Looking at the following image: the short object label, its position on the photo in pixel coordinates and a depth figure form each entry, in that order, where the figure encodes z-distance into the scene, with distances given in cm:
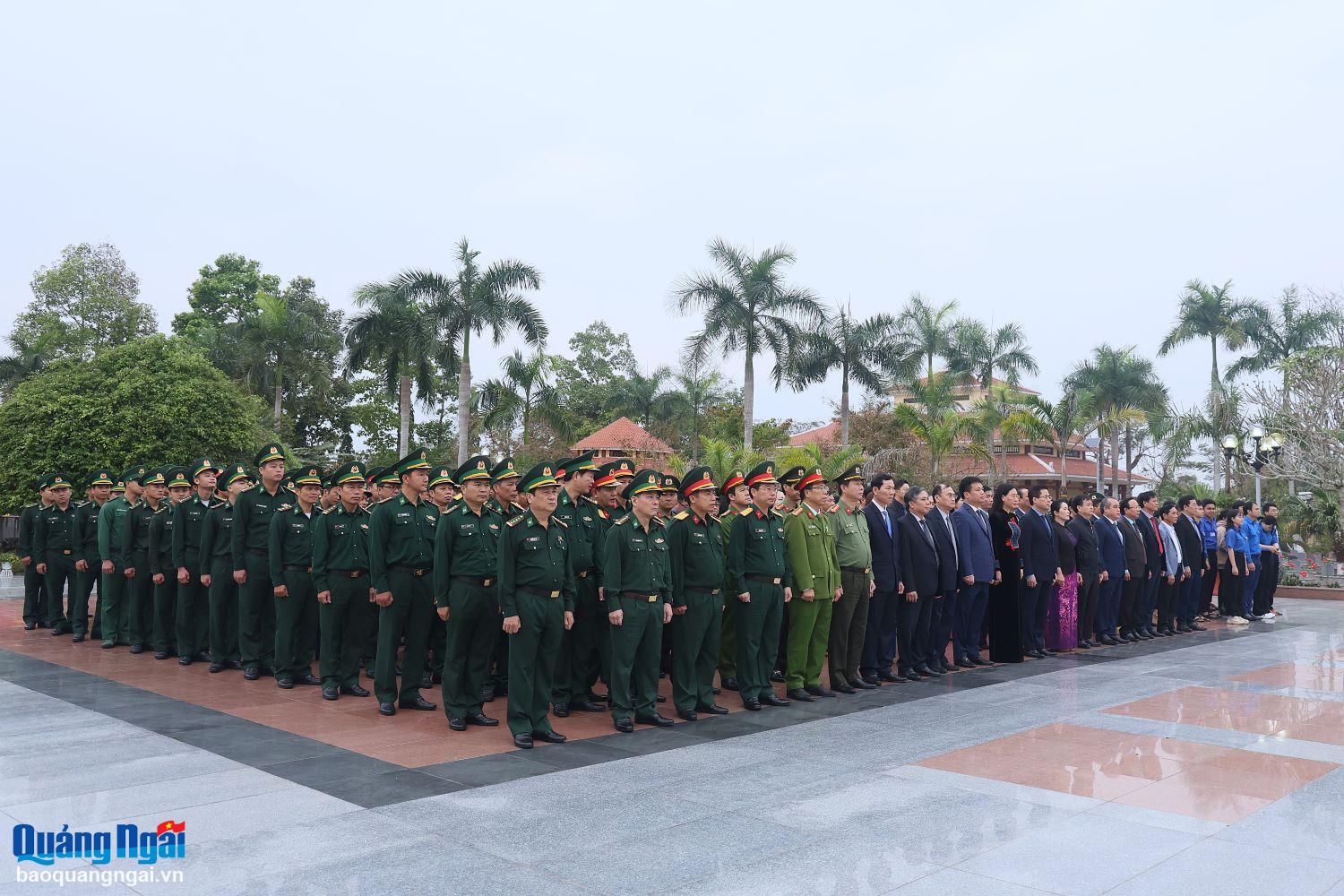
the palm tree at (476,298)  2552
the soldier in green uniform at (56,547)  1059
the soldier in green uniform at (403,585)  668
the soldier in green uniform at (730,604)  730
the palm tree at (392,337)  2580
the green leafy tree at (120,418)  1694
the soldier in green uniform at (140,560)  934
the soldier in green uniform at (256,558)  797
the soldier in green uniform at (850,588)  764
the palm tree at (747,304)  2609
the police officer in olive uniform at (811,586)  726
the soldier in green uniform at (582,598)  682
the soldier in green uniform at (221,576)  825
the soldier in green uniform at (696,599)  664
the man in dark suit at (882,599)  797
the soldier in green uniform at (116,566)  957
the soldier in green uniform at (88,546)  1028
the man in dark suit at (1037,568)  952
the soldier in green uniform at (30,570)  1088
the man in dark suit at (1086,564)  1020
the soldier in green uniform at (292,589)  756
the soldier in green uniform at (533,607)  583
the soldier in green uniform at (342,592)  718
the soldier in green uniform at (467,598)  622
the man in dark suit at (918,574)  811
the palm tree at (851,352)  2812
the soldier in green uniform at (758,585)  694
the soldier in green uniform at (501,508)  633
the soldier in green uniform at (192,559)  866
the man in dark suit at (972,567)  862
